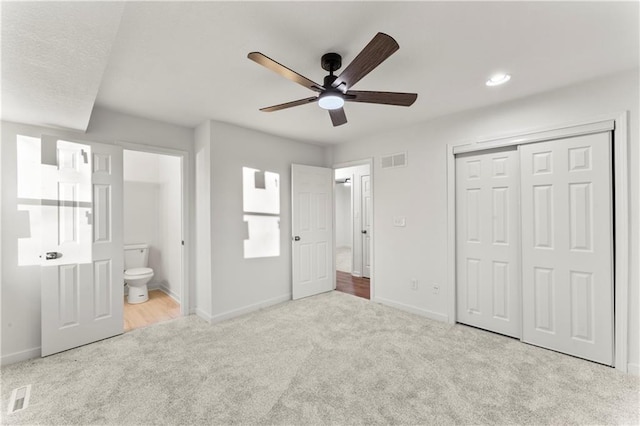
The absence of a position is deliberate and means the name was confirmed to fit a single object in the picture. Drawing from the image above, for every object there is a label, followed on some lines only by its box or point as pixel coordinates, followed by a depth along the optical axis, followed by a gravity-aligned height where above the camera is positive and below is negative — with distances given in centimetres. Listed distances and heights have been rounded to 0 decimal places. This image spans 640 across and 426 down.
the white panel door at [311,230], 410 -27
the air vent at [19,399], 183 -130
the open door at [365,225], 555 -26
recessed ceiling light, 228 +113
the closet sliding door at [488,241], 284 -33
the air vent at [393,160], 360 +70
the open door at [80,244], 253 -30
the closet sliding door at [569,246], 231 -32
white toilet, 388 -84
